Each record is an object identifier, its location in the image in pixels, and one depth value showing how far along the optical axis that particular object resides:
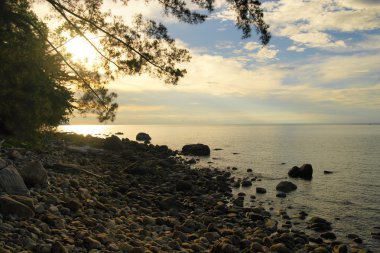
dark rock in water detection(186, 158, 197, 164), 38.74
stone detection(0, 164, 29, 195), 9.09
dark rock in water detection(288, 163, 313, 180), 30.92
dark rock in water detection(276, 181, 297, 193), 24.28
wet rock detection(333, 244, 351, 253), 12.25
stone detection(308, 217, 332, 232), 15.28
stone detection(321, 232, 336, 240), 14.14
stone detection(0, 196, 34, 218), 7.70
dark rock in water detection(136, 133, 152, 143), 91.39
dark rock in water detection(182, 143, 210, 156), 51.16
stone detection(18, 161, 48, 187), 10.79
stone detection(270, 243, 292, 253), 11.20
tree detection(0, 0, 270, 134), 9.91
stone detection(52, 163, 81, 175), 15.30
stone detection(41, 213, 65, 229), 8.13
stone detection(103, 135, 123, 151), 37.28
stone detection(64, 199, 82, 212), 9.80
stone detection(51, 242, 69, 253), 6.71
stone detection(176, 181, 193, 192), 20.23
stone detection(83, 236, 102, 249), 7.65
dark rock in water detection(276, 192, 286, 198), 22.09
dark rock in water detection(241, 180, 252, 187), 25.53
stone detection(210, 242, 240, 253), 9.88
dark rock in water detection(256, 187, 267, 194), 23.27
